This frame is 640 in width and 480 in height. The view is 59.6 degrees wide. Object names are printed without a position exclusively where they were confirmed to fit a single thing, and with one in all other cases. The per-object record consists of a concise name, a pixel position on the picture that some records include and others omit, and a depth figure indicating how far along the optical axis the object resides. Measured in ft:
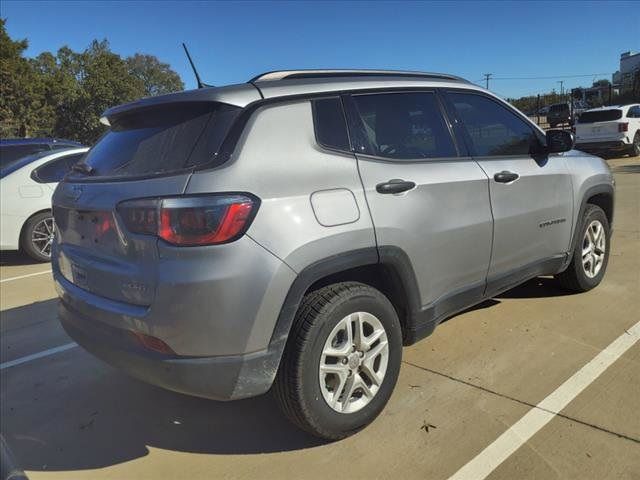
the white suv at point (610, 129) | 55.31
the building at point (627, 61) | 222.30
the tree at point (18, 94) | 112.78
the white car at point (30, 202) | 25.12
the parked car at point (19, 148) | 26.36
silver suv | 7.98
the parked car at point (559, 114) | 91.71
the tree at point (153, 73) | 205.77
